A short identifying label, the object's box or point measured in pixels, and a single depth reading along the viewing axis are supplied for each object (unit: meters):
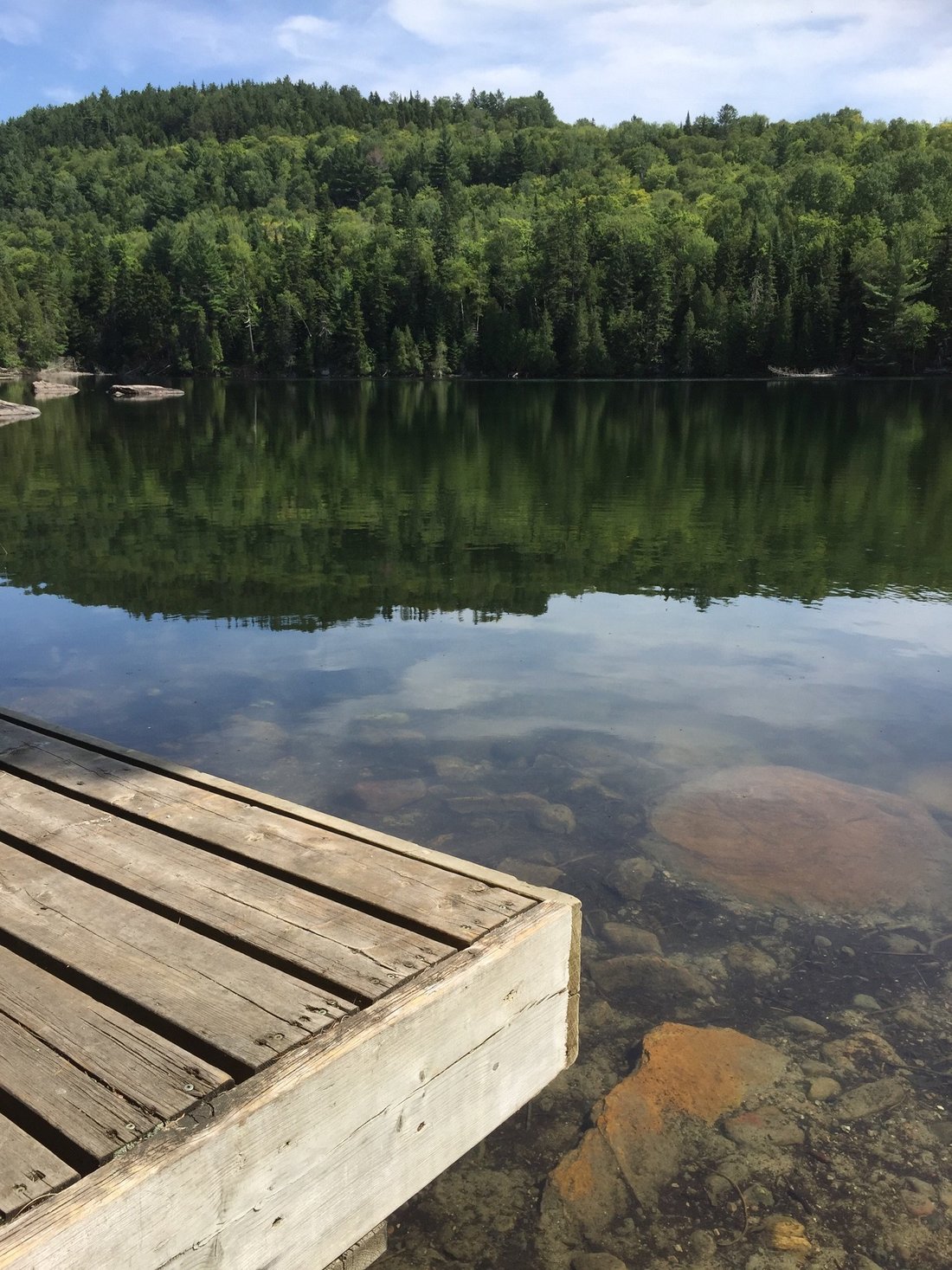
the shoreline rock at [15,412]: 44.50
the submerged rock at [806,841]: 5.46
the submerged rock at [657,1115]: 3.53
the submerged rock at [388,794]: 6.44
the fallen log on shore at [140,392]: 68.69
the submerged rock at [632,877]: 5.46
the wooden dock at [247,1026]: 2.11
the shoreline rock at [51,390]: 71.52
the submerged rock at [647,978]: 4.61
